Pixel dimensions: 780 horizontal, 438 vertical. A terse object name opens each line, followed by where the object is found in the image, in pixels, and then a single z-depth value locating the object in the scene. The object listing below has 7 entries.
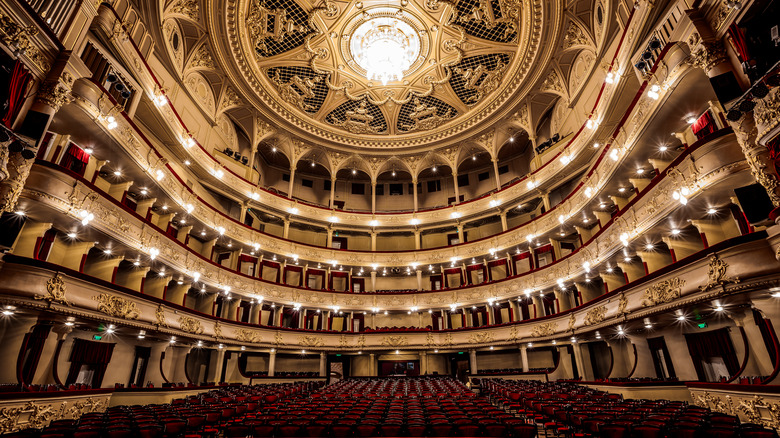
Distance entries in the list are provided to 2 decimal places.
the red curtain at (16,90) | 7.71
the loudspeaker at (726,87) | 7.45
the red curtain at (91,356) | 12.88
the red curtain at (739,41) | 7.21
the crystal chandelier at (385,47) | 22.94
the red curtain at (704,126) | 9.81
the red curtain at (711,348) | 11.49
